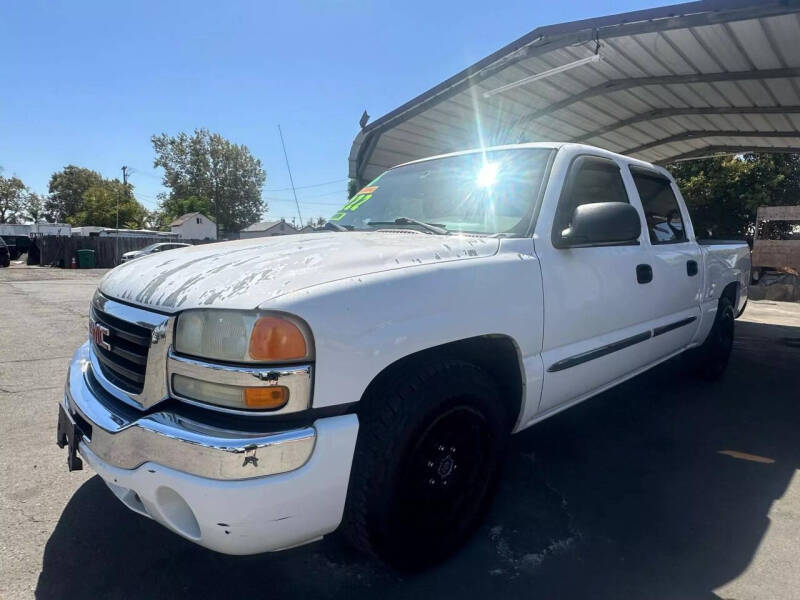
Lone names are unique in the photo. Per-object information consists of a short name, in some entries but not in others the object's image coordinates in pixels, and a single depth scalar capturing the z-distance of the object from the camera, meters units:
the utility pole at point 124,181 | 71.81
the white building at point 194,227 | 59.17
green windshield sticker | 3.57
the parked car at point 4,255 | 24.99
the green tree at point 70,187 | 76.69
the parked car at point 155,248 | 20.56
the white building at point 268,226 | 61.66
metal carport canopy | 5.48
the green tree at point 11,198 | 71.81
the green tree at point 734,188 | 22.70
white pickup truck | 1.63
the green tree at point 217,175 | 61.06
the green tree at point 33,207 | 76.81
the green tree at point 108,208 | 68.44
